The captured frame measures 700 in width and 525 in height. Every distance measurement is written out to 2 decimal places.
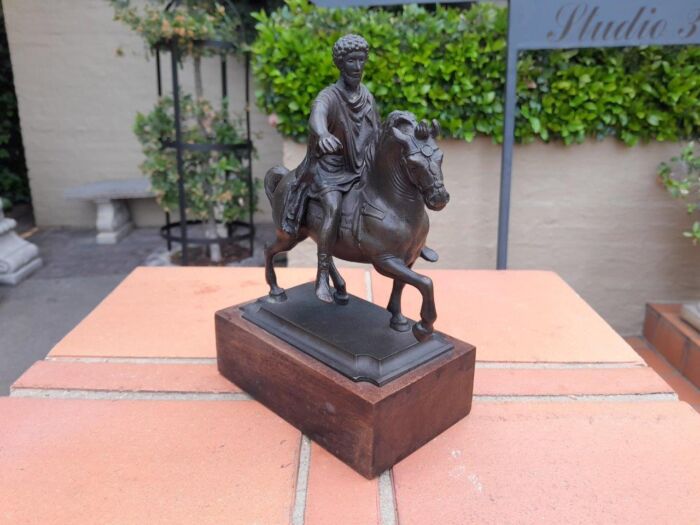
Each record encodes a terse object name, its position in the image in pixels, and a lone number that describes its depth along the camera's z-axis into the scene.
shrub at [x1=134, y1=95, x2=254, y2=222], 3.81
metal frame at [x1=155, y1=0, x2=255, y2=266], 3.55
